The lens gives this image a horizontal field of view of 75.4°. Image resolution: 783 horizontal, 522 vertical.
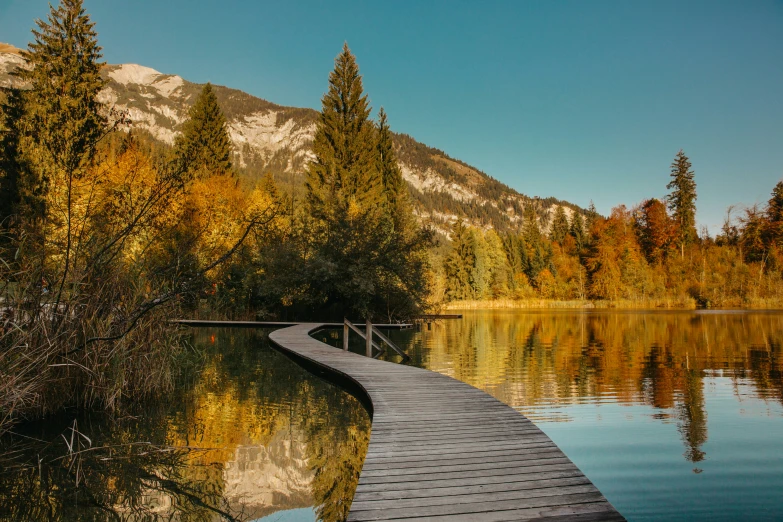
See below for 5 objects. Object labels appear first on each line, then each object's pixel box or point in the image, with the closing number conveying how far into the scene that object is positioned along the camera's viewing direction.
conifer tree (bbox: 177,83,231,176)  31.28
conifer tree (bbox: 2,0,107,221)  20.69
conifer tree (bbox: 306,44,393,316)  19.66
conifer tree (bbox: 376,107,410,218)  32.91
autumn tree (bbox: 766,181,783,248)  39.53
